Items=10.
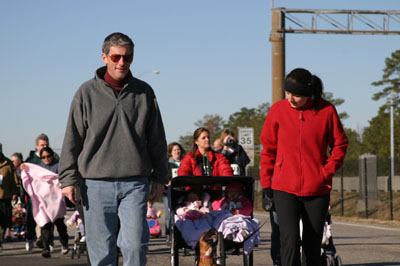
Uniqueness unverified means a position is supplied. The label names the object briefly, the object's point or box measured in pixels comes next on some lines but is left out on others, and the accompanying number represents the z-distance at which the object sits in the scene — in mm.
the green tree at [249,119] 105975
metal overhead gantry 24906
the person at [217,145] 16034
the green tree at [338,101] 88312
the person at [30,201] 13750
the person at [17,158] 19453
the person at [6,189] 14922
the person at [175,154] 16255
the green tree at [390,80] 83438
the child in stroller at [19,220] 17750
